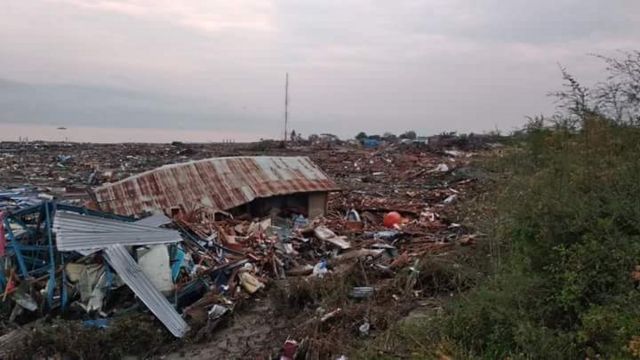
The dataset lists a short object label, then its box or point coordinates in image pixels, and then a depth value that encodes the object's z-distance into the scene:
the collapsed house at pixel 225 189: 11.46
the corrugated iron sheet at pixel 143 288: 6.99
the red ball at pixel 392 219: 12.10
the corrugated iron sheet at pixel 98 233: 7.47
